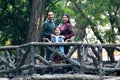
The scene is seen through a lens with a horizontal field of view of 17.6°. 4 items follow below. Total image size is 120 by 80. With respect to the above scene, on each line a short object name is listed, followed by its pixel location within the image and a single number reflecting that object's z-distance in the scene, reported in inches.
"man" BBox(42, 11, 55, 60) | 400.2
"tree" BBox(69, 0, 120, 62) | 715.4
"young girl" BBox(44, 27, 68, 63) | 383.2
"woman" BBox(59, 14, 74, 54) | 396.2
